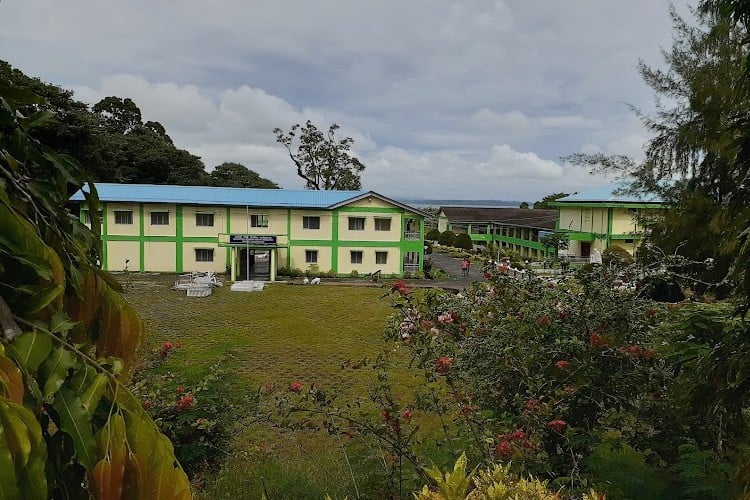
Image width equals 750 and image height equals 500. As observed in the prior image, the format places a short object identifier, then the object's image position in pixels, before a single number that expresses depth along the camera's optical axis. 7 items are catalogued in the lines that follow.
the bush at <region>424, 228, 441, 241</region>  48.62
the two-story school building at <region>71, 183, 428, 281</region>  26.84
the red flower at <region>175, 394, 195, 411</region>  4.57
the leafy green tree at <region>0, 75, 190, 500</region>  0.79
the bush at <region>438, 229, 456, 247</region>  46.09
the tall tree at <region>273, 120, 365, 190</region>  40.81
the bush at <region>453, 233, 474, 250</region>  43.97
